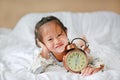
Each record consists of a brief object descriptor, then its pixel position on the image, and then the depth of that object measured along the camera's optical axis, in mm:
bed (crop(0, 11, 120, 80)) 1132
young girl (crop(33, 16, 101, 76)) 1239
